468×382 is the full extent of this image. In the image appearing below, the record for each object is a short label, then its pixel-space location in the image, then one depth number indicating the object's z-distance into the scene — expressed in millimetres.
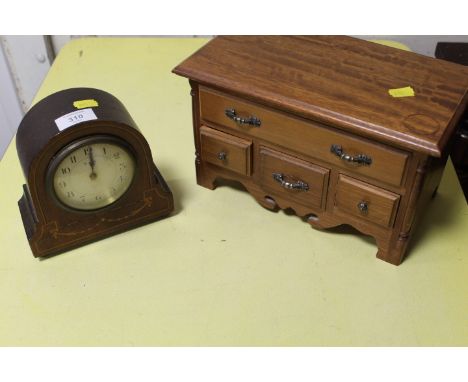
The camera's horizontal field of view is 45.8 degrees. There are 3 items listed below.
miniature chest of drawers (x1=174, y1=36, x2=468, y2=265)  1021
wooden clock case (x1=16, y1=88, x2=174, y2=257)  1053
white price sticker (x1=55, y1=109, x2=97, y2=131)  1044
